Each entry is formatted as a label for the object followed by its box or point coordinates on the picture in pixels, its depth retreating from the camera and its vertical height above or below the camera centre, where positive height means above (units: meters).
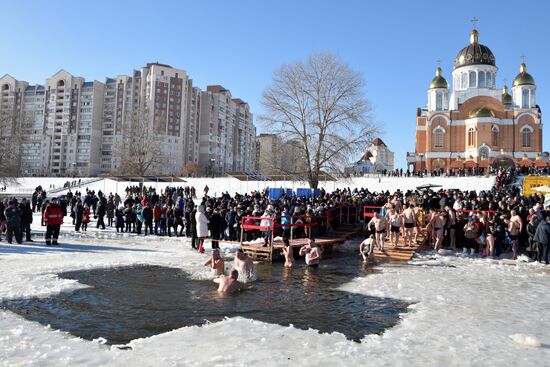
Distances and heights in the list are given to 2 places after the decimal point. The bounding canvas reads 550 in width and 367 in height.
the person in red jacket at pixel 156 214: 19.23 -0.48
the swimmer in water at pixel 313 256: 12.21 -1.39
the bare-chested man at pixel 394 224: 14.93 -0.48
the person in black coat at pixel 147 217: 18.89 -0.62
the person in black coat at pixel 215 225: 15.18 -0.72
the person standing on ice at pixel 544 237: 12.88 -0.68
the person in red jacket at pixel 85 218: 19.89 -0.82
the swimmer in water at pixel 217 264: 10.23 -1.42
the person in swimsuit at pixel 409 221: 14.91 -0.36
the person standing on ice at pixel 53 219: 14.30 -0.64
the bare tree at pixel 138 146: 52.91 +7.39
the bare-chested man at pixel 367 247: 13.90 -1.27
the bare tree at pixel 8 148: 43.69 +5.60
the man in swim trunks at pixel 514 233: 14.16 -0.64
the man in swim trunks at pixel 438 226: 15.60 -0.54
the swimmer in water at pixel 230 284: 8.77 -1.65
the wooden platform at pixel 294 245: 13.57 -1.30
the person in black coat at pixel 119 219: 19.61 -0.78
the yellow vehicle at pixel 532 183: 29.19 +2.24
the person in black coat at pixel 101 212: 20.54 -0.50
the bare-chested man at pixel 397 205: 16.86 +0.21
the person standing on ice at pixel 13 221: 14.30 -0.75
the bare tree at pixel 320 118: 32.44 +7.02
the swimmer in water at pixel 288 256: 12.34 -1.43
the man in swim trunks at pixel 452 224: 16.00 -0.47
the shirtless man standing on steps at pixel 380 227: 14.55 -0.59
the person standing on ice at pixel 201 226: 14.40 -0.73
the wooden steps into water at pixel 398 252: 14.18 -1.43
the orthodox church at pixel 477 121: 60.50 +13.81
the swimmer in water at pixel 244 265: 10.18 -1.43
